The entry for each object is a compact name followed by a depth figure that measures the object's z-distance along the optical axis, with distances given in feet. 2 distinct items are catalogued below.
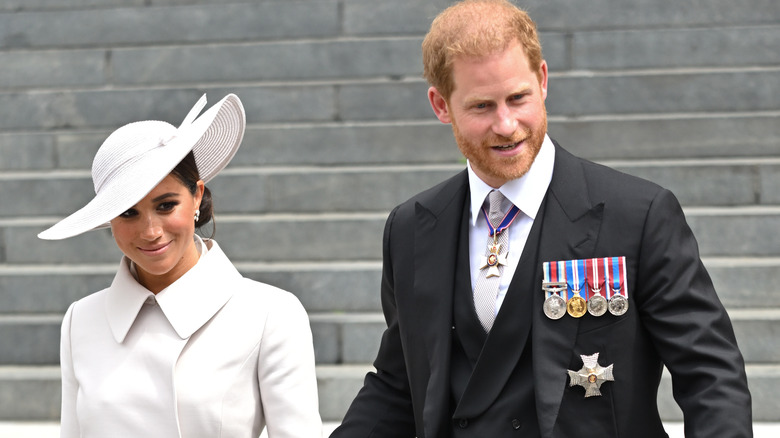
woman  17.13
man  15.07
